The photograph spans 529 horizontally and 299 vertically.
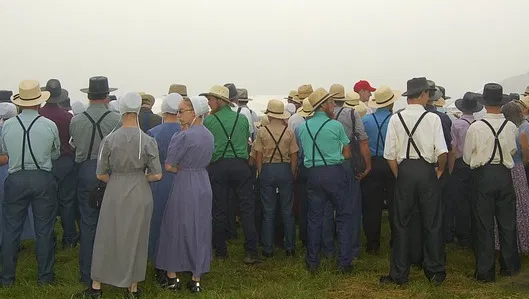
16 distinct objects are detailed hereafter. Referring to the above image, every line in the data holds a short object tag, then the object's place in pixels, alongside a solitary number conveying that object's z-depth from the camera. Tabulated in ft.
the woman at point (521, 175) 21.21
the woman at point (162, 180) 19.79
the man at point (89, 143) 19.47
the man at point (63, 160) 23.00
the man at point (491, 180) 19.58
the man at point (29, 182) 18.90
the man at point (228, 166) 22.43
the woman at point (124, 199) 17.11
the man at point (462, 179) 24.67
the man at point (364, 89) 28.96
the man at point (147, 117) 26.84
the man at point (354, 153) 22.16
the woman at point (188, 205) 18.51
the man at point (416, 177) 18.65
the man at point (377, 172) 22.90
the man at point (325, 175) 20.92
